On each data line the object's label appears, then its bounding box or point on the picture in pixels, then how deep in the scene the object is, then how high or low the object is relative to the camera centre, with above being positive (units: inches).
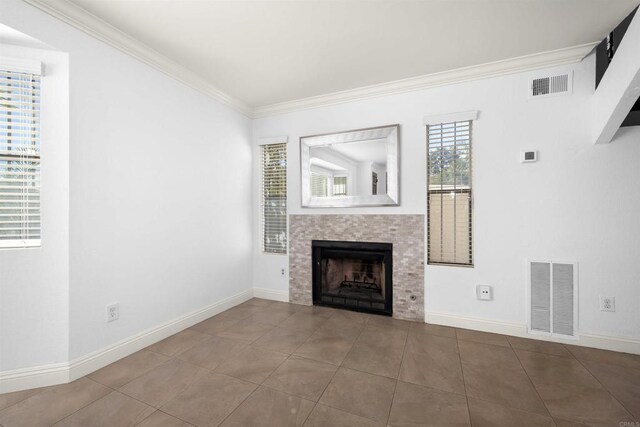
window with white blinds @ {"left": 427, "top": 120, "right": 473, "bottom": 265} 114.3 +8.7
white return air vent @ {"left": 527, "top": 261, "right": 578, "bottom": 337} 99.6 -32.2
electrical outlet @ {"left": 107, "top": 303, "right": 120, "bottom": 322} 88.4 -32.9
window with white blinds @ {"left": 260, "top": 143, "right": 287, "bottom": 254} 151.8 +9.4
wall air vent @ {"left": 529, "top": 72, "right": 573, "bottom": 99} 100.4 +49.2
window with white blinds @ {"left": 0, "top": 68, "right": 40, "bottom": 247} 74.7 +15.5
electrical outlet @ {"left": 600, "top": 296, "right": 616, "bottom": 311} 94.9 -32.1
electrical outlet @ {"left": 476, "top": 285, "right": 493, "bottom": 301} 109.7 -32.7
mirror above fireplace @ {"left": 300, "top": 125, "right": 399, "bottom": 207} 126.0 +23.0
